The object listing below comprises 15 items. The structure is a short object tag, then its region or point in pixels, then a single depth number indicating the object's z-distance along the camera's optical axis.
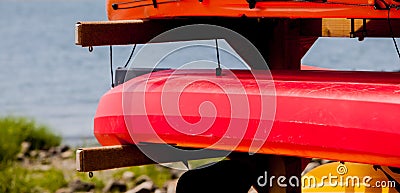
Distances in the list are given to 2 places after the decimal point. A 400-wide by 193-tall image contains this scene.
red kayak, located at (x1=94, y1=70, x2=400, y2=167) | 4.41
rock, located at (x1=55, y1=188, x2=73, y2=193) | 9.21
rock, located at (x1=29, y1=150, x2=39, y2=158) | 12.03
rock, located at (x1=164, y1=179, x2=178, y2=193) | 8.61
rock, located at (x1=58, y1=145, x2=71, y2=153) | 12.53
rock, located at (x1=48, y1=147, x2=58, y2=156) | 12.32
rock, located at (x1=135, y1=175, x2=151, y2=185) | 9.69
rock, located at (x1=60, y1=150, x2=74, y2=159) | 12.05
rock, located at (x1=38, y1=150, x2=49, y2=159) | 12.14
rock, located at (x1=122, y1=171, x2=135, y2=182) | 9.91
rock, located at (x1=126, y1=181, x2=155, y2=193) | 8.63
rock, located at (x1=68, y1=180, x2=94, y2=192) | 9.23
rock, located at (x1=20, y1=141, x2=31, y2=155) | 12.05
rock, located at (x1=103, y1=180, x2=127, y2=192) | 9.40
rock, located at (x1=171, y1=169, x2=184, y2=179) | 10.18
